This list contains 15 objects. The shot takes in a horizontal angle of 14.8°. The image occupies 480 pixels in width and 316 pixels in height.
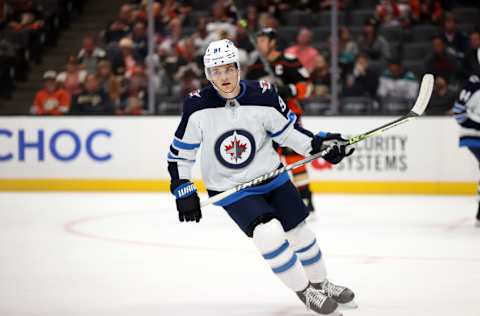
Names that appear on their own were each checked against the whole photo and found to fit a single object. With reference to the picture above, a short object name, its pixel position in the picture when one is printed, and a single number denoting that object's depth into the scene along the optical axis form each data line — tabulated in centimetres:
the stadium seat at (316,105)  1810
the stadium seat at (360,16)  1939
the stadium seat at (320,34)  1886
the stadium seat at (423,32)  1904
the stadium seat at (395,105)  1792
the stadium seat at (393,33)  1920
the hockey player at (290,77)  1396
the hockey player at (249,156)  740
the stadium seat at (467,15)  1918
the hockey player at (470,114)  1327
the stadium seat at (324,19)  1907
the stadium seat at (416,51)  1873
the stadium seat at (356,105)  1797
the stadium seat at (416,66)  1844
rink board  1846
